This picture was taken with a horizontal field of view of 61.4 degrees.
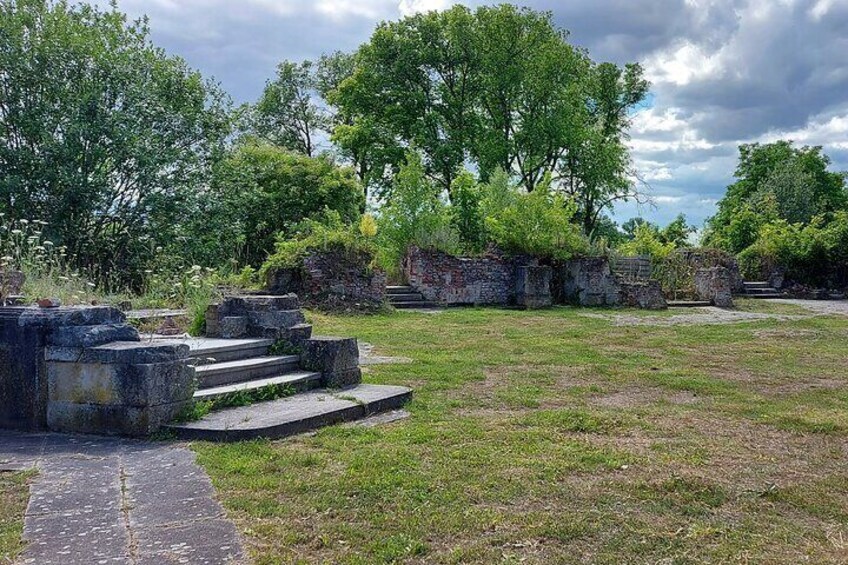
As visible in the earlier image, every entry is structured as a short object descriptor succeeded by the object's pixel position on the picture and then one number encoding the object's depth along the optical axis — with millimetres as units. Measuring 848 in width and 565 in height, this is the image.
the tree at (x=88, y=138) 15492
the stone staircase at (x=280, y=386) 4844
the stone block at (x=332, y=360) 6379
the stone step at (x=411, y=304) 17312
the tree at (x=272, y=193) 18453
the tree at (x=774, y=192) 28516
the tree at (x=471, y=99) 31688
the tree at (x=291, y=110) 36188
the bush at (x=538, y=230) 18859
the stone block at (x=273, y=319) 6676
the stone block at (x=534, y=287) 18030
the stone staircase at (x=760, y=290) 23828
